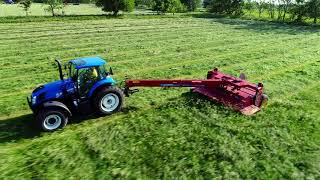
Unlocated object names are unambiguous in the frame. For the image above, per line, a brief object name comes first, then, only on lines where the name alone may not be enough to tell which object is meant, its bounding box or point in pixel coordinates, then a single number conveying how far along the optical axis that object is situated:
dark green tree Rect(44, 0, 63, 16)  36.53
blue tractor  6.45
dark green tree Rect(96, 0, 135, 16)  36.49
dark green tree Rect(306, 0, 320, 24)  33.17
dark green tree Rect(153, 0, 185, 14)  42.93
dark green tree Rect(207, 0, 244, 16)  43.96
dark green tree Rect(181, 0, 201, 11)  60.40
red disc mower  7.30
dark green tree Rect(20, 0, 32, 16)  36.61
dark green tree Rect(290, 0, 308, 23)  33.99
